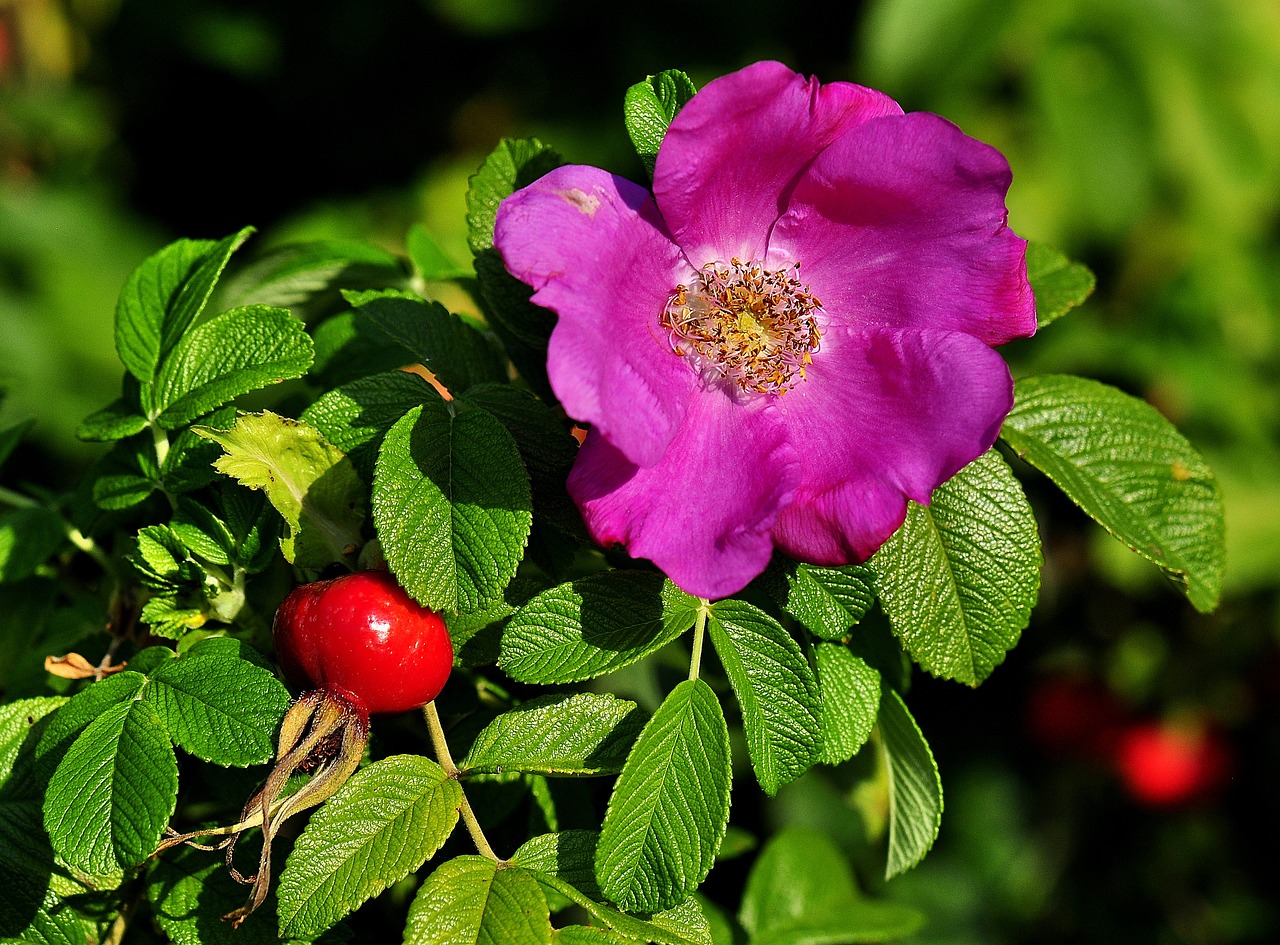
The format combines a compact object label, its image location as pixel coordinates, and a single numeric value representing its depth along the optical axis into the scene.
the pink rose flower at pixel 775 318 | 0.52
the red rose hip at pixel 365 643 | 0.52
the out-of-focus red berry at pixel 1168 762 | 1.14
